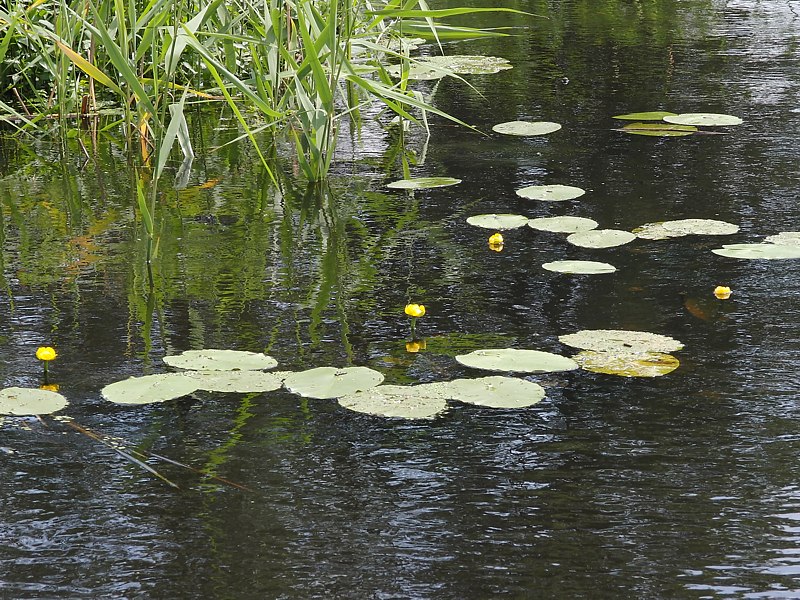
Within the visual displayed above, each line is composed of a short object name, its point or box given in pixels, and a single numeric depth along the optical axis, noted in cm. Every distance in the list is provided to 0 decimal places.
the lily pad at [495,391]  438
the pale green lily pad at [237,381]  453
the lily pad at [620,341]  485
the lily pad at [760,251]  594
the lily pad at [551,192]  710
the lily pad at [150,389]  445
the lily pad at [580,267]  580
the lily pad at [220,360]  473
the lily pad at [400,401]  431
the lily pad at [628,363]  465
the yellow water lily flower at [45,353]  462
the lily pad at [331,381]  448
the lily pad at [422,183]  746
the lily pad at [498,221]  663
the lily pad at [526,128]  869
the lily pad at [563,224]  650
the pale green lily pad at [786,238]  613
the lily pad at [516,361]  466
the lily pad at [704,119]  858
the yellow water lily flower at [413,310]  512
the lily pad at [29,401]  434
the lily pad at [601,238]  623
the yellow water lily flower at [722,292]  540
